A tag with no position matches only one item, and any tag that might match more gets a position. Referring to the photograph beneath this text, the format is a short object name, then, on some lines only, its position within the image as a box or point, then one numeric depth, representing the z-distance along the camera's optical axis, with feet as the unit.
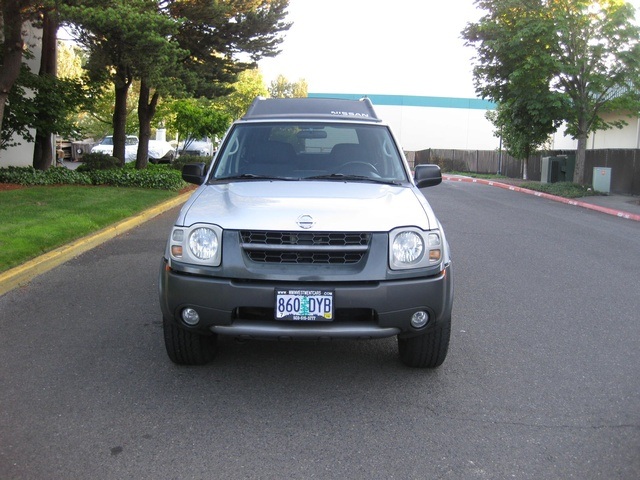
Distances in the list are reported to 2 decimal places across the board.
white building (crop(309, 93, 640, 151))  210.79
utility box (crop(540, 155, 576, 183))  95.55
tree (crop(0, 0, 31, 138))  46.70
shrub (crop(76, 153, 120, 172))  65.77
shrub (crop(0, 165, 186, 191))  55.24
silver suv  12.90
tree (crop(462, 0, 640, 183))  69.36
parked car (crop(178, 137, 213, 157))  102.38
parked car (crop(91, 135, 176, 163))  102.85
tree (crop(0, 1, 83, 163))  55.21
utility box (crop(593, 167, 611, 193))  76.07
